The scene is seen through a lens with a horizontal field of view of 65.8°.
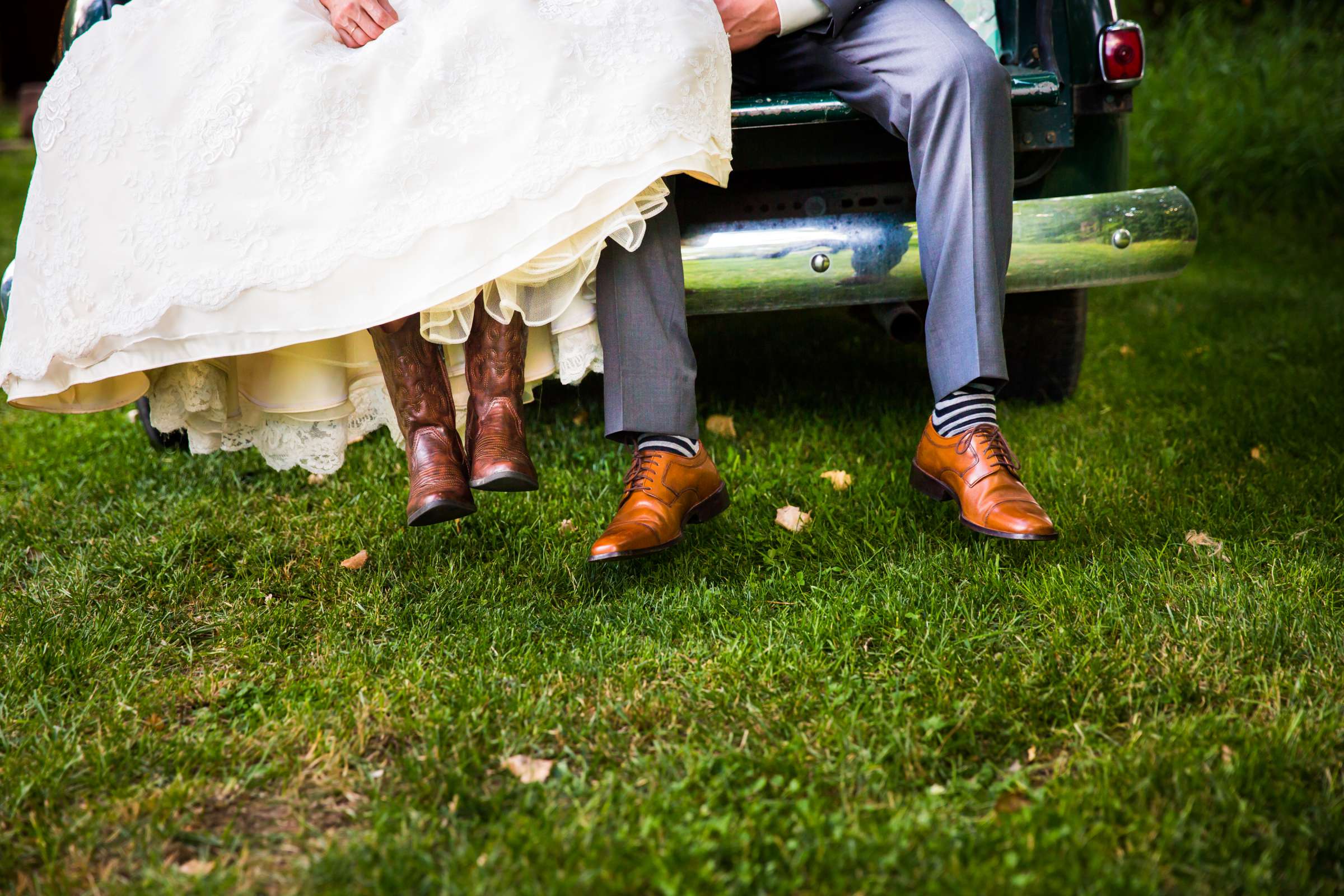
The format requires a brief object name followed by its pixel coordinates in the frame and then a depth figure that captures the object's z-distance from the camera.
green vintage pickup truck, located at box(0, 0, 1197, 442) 2.23
